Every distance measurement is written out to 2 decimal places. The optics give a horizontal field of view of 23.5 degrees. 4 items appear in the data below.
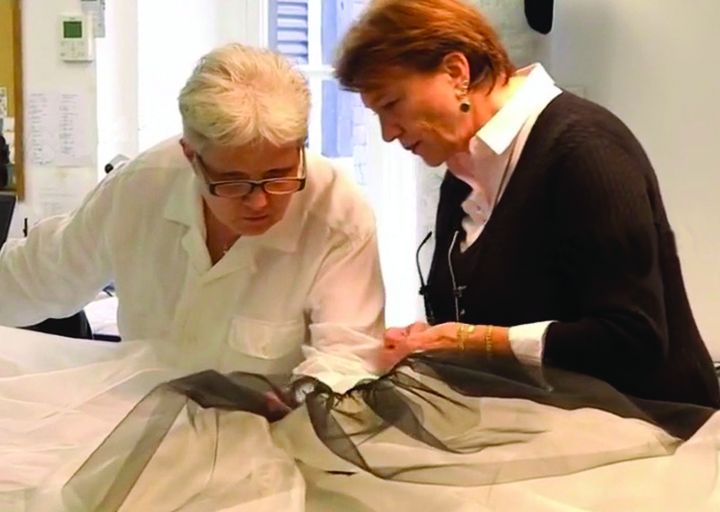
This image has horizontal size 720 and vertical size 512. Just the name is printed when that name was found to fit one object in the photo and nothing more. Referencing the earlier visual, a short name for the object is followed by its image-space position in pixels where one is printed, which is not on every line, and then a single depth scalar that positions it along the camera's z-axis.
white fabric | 1.84
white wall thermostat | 3.80
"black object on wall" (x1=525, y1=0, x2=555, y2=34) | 3.16
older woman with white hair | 2.14
